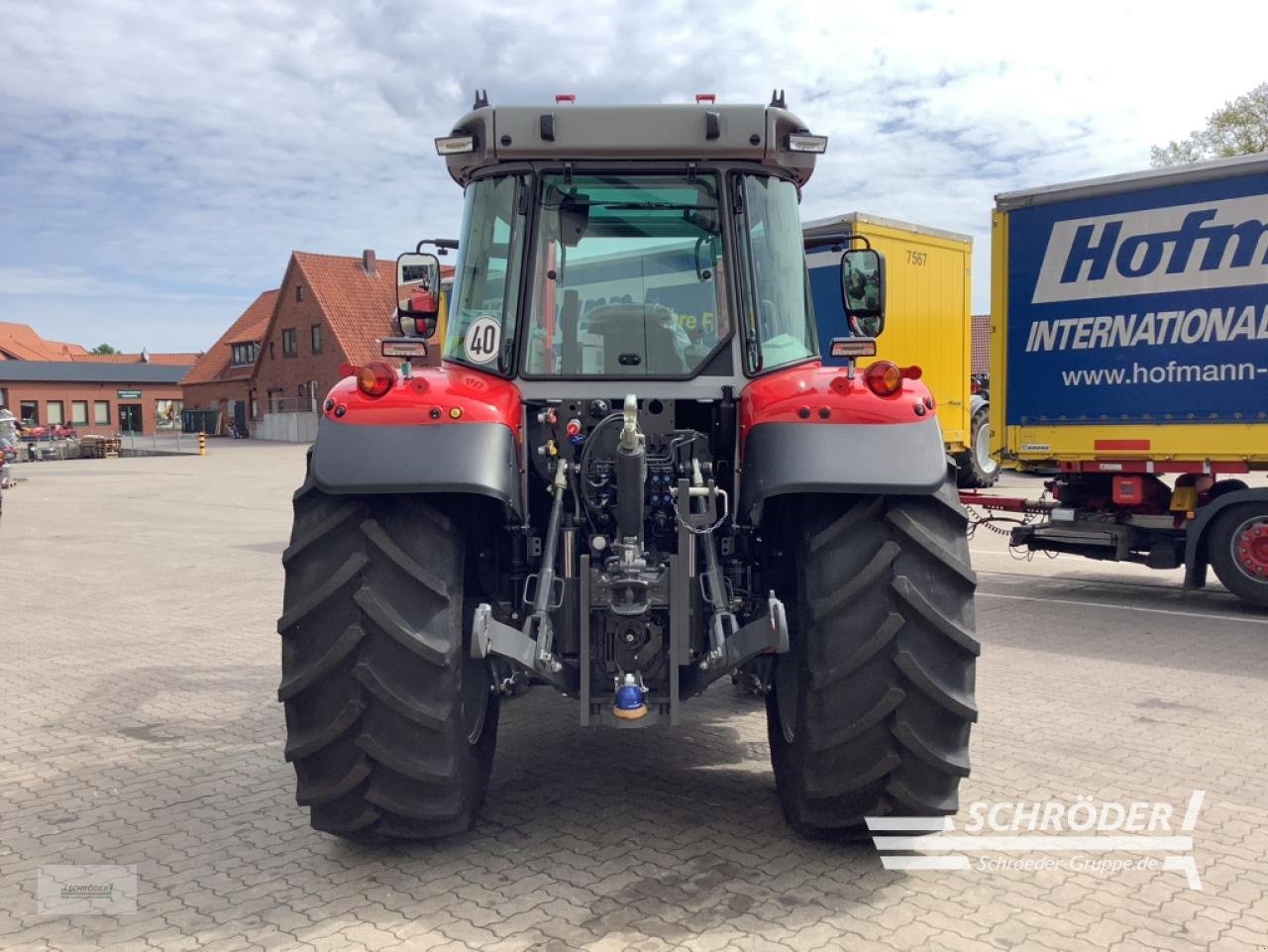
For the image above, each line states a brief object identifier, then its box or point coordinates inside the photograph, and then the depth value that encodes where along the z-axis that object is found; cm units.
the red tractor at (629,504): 361
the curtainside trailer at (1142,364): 891
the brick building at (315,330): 5188
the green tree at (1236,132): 3741
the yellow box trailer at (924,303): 1298
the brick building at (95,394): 6425
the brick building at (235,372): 6147
